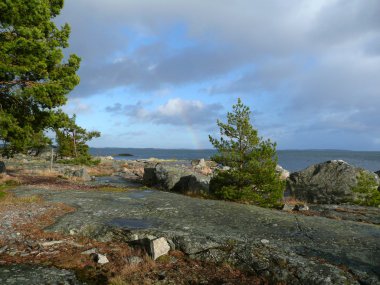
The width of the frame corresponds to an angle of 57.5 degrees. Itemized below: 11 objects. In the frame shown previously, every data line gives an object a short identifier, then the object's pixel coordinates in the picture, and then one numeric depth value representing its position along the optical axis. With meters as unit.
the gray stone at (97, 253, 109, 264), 10.50
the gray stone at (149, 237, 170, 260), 10.75
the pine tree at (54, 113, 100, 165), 55.35
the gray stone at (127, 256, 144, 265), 10.40
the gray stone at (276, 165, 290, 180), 49.53
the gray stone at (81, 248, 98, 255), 11.25
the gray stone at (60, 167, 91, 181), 37.56
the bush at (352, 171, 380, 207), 26.33
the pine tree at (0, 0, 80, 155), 20.69
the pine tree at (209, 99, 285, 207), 21.55
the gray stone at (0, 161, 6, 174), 33.84
